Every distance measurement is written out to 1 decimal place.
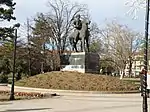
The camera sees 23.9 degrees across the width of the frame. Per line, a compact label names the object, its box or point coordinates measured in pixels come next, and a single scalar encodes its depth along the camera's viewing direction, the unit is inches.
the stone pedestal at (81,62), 1346.0
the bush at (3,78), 2130.2
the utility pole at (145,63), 391.9
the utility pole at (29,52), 2298.6
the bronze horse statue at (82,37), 1371.8
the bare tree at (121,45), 2598.4
